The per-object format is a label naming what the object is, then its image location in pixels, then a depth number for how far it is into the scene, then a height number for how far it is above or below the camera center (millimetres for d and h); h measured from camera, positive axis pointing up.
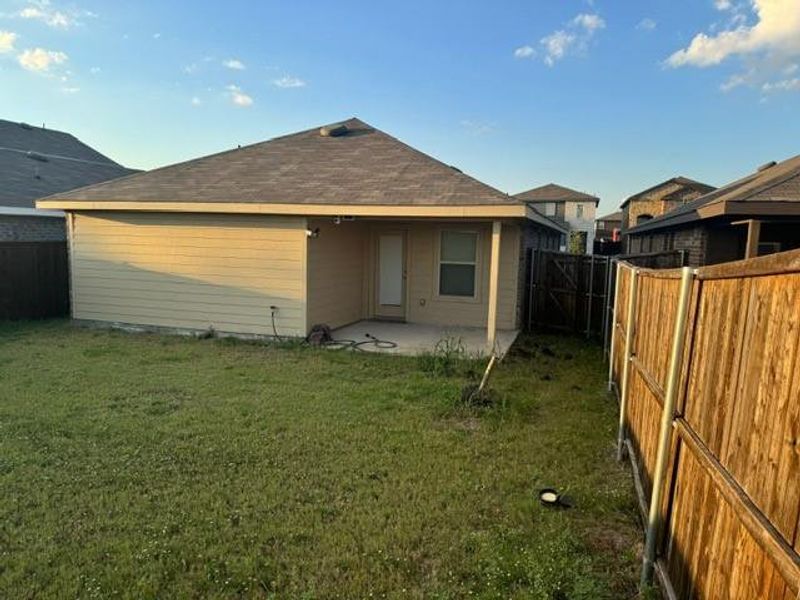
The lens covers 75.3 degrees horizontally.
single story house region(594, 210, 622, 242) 55819 +3759
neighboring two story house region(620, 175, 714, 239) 39000 +4694
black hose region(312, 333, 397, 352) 9164 -1712
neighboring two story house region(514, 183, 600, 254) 52406 +4857
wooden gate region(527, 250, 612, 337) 10828 -764
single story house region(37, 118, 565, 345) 9305 +114
